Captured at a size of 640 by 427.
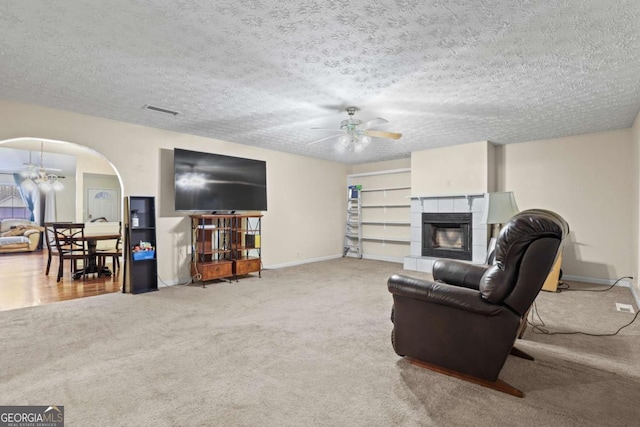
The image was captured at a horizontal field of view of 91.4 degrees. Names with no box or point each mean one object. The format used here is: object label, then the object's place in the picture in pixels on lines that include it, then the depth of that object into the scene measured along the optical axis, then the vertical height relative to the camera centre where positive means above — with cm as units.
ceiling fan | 393 +103
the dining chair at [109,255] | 564 -77
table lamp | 423 +8
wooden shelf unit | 497 -57
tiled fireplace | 579 -32
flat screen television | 491 +53
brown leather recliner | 184 -61
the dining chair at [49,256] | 579 -82
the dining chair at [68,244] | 524 -56
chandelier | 832 +101
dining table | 537 -85
